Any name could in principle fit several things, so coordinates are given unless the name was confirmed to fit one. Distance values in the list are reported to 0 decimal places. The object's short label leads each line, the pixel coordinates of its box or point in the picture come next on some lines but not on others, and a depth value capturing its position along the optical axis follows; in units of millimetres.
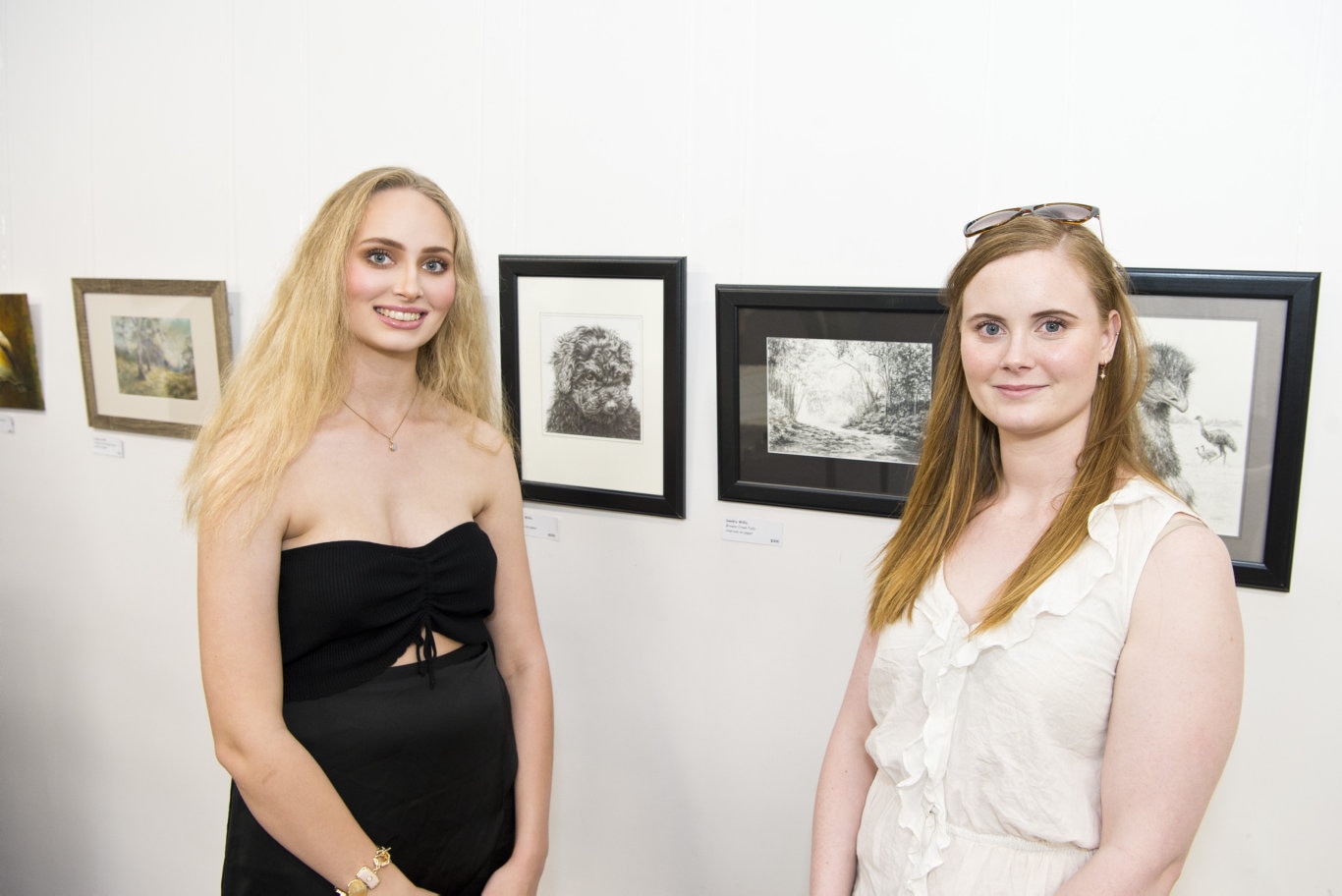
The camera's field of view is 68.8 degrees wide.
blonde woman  1744
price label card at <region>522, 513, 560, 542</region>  2877
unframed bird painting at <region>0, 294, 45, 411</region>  3863
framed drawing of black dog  2594
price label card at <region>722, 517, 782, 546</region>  2543
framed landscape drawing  2322
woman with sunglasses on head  1361
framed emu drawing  1964
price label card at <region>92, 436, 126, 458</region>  3705
